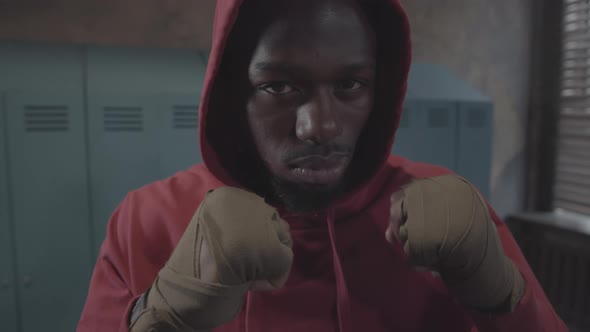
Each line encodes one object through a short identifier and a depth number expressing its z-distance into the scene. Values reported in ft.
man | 1.96
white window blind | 7.93
